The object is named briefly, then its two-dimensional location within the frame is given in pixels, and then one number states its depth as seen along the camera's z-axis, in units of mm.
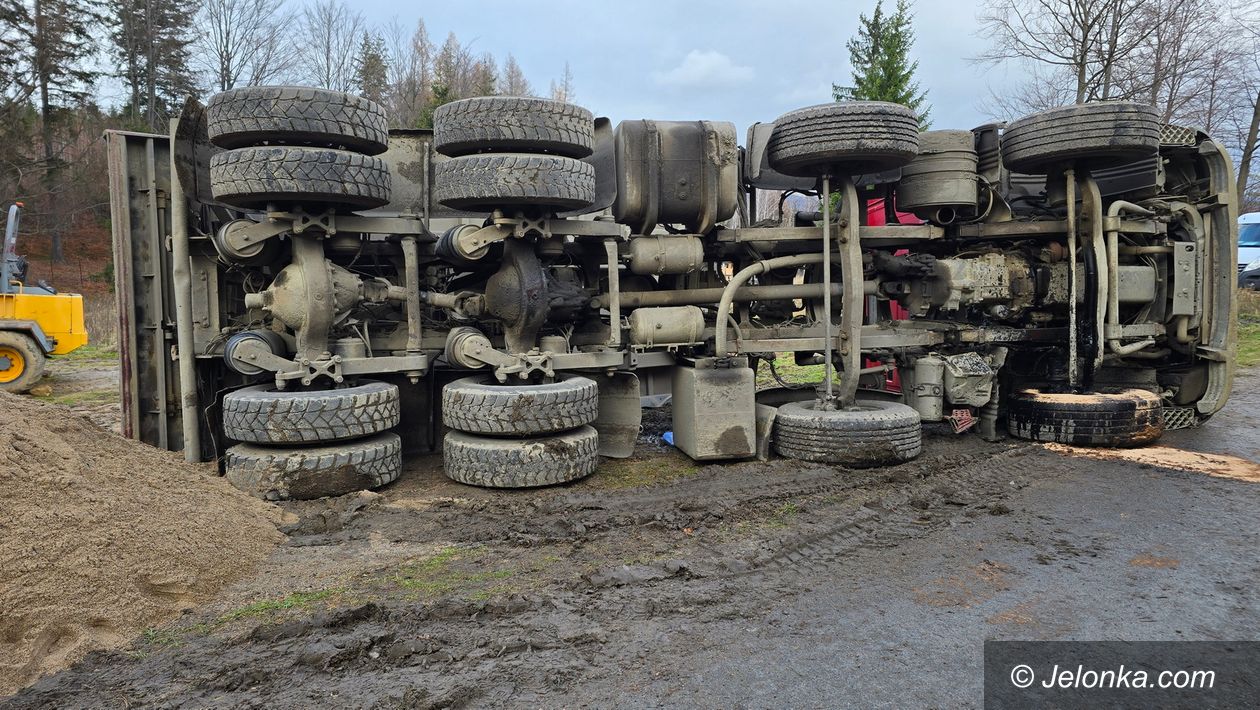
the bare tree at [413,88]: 30672
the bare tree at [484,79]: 29234
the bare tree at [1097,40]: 15352
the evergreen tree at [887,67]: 22344
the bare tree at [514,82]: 39094
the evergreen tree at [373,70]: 31125
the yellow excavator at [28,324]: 10773
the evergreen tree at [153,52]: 27609
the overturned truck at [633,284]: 4734
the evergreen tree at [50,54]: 24844
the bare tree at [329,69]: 28500
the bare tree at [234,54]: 26484
